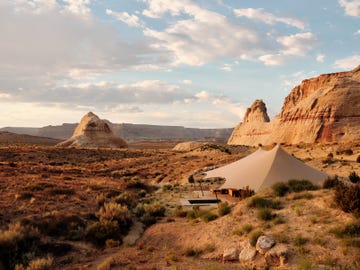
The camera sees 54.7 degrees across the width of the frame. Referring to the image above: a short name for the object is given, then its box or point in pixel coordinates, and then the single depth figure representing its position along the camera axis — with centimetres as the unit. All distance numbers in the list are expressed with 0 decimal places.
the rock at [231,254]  1055
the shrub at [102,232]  1280
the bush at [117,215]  1485
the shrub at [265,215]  1237
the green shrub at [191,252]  1125
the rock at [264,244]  1027
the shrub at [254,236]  1083
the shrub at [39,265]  978
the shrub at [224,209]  1453
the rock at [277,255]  966
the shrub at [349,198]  1109
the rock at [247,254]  1024
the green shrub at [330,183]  1463
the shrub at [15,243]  1067
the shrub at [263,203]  1342
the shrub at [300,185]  1474
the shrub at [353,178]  2150
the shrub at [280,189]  1459
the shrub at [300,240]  1020
